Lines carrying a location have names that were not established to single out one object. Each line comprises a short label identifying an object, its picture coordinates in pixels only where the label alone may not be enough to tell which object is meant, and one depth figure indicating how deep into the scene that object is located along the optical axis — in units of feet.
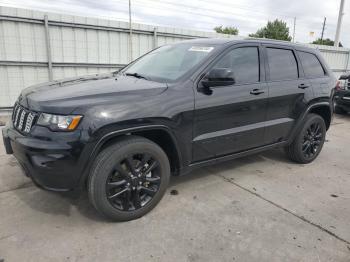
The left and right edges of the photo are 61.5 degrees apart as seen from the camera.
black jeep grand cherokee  8.16
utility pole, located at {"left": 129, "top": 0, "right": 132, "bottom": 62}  28.57
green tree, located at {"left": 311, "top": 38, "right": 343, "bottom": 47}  186.41
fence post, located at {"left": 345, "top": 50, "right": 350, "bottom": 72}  51.66
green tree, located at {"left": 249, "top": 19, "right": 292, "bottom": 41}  147.00
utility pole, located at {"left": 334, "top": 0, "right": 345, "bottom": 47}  62.34
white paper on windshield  11.16
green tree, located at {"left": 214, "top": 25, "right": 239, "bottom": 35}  177.58
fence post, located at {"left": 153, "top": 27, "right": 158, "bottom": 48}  30.07
